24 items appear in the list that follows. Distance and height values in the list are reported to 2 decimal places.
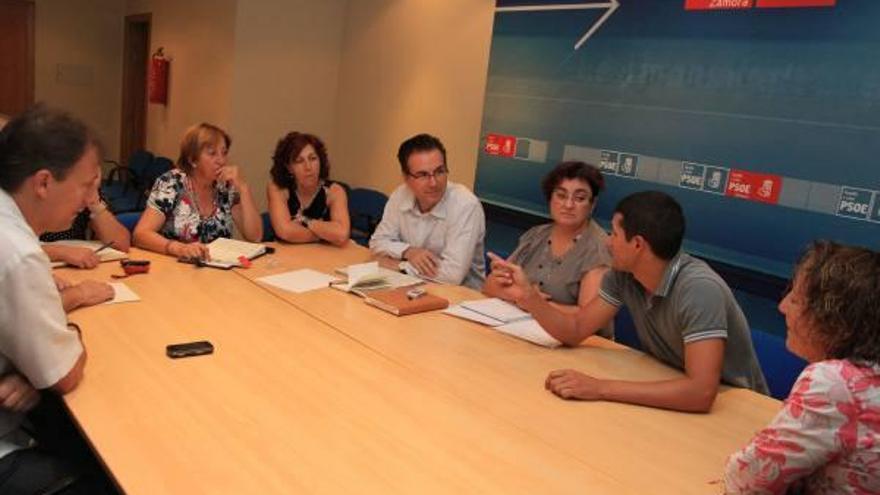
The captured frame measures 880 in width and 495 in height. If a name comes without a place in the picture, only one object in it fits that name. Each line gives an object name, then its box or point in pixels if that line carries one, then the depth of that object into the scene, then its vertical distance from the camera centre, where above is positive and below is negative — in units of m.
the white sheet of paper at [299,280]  2.62 -0.65
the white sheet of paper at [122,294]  2.26 -0.67
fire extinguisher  6.61 +0.26
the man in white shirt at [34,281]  1.40 -0.41
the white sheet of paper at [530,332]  2.23 -0.64
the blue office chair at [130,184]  5.72 -0.82
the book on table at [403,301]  2.41 -0.62
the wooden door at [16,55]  7.04 +0.34
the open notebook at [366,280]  2.61 -0.61
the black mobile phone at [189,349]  1.85 -0.68
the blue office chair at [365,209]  4.94 -0.62
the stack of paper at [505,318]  2.27 -0.63
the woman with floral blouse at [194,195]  3.06 -0.42
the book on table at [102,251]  2.72 -0.64
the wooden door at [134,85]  7.66 +0.18
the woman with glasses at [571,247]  2.58 -0.37
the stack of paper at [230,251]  2.82 -0.62
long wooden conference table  1.35 -0.68
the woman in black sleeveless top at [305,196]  3.38 -0.40
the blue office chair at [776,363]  2.07 -0.58
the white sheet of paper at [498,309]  2.43 -0.62
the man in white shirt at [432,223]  3.00 -0.41
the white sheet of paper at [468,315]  2.36 -0.63
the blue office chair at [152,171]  5.99 -0.63
